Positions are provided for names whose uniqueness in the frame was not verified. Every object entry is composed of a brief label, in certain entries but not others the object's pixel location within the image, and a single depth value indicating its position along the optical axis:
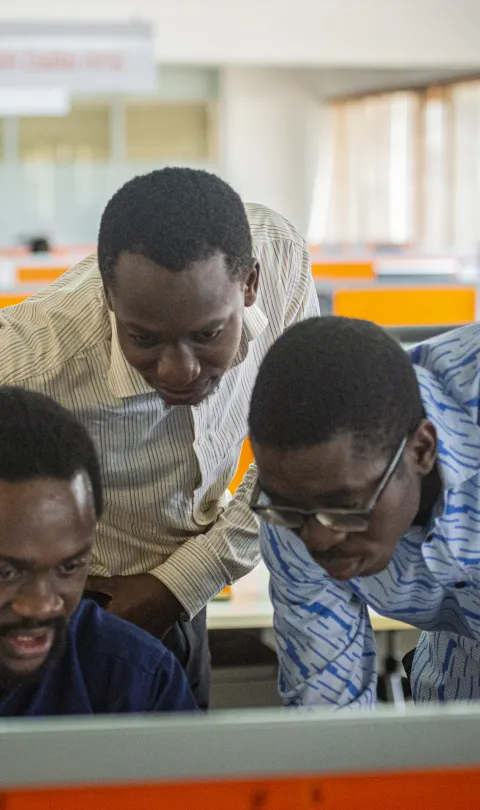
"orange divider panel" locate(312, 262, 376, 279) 5.89
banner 7.40
